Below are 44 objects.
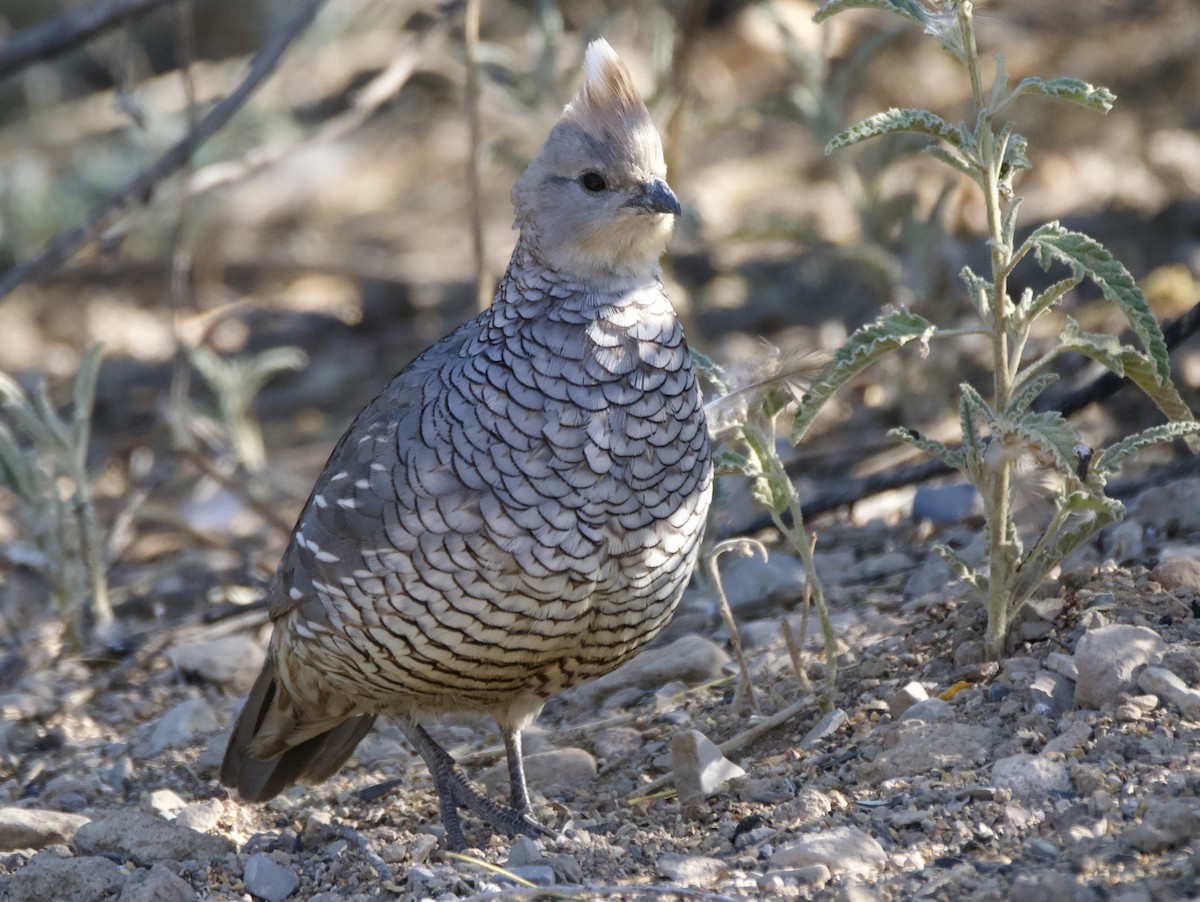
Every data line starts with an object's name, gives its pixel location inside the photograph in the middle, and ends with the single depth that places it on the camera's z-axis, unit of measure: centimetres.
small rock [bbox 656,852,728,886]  622
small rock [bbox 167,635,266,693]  1059
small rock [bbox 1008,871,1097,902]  529
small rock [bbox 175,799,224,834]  806
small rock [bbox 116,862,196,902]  664
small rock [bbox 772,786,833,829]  669
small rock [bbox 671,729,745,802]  735
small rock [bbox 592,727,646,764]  852
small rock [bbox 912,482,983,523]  1048
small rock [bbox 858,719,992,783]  680
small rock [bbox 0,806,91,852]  770
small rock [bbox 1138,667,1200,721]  657
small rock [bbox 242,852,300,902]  704
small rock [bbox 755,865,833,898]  593
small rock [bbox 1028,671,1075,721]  699
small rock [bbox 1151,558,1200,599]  760
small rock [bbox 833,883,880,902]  555
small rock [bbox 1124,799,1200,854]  557
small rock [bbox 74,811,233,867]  734
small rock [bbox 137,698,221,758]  948
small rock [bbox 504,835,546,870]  668
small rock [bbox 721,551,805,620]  1024
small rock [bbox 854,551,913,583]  1002
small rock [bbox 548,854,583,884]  649
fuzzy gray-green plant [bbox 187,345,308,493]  1268
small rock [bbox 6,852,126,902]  674
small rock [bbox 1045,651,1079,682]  711
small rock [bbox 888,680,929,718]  748
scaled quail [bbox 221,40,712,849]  704
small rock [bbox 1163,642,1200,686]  683
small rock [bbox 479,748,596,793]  852
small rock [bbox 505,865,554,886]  642
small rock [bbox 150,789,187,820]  822
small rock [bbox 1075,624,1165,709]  679
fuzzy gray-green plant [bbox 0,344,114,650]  1019
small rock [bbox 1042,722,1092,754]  656
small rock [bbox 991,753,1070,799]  633
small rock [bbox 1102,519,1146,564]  860
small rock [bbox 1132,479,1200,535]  880
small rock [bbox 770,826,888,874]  604
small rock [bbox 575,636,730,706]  927
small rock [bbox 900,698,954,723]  716
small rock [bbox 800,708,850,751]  758
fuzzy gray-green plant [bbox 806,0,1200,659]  652
